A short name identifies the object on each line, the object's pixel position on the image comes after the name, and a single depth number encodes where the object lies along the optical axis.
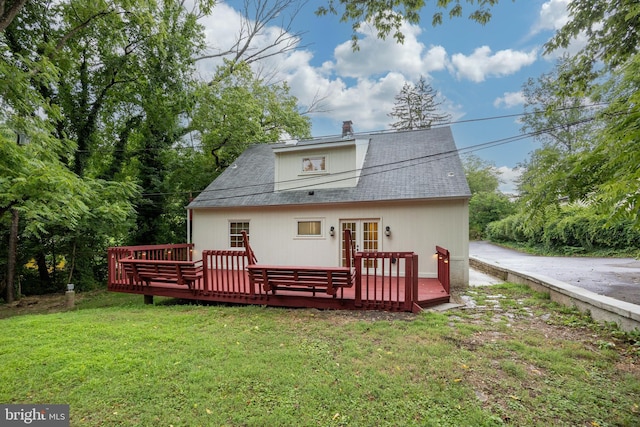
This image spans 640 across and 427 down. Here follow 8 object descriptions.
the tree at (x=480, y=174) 29.86
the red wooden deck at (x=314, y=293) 5.23
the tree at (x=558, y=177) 3.44
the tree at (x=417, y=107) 27.75
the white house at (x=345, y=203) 8.07
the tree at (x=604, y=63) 2.82
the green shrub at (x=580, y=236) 11.54
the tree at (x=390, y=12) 4.26
